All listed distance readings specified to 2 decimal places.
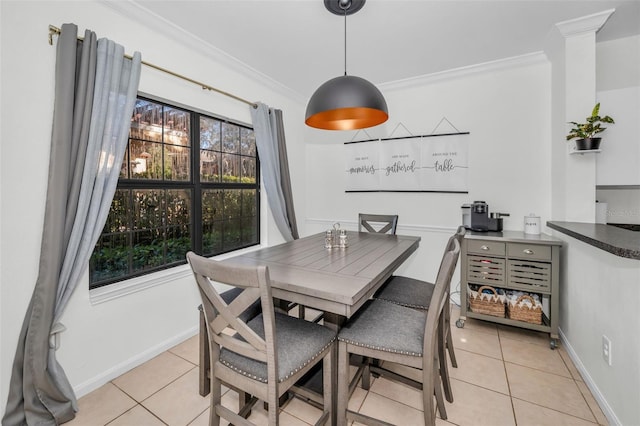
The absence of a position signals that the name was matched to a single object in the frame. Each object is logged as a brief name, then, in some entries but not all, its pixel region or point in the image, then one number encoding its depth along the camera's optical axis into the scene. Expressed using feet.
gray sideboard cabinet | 7.72
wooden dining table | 4.25
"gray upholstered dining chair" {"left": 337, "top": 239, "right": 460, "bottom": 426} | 4.39
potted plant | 7.00
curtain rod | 5.38
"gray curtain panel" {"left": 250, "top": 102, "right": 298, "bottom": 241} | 10.18
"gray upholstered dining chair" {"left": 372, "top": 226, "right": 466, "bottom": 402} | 5.52
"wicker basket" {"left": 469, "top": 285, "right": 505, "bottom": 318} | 8.35
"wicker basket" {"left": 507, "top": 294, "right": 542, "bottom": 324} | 7.94
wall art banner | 10.40
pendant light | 5.58
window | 7.04
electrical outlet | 5.17
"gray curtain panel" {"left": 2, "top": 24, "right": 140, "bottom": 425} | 4.99
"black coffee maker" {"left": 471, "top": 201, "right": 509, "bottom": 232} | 9.20
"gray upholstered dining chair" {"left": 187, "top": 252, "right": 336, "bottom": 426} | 3.69
